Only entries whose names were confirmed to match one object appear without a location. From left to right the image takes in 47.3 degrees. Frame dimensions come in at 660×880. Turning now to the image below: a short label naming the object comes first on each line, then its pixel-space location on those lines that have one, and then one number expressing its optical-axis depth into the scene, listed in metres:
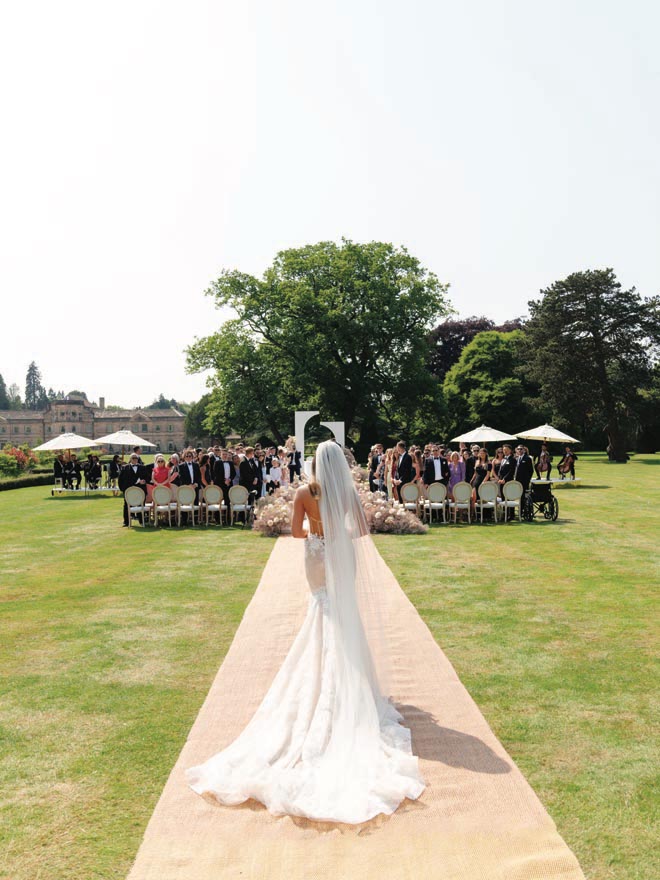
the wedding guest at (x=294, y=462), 25.86
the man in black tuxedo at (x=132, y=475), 19.38
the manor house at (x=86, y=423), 146.62
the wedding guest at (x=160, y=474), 19.20
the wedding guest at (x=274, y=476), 22.80
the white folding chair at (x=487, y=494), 18.72
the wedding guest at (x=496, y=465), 20.11
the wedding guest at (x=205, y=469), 19.78
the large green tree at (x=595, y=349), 50.84
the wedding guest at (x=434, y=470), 19.36
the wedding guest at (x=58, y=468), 31.02
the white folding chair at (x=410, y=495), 18.81
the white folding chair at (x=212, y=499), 18.97
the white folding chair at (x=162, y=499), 18.75
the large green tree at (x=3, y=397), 181.11
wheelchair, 19.03
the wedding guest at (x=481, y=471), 19.88
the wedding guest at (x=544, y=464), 31.72
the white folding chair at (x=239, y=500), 19.06
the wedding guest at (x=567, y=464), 31.28
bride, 4.66
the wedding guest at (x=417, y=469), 19.30
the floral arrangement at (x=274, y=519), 16.81
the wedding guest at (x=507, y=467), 19.81
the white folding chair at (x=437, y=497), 18.66
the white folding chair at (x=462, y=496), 18.67
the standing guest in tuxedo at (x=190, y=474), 19.53
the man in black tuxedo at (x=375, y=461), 22.06
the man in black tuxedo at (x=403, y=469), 19.16
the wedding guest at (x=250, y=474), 19.55
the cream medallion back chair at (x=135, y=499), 18.70
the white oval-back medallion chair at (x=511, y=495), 18.80
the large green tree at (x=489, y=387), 57.62
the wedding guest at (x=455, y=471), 19.89
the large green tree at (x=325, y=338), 49.19
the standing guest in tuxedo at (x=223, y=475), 19.72
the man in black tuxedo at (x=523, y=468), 19.34
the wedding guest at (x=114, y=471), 30.79
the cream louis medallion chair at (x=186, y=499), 18.81
